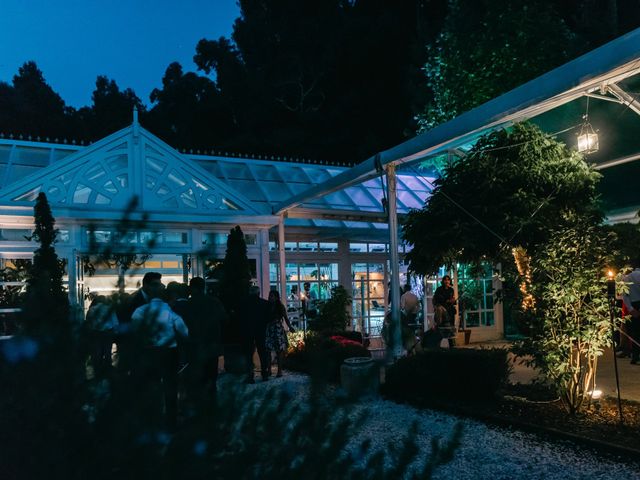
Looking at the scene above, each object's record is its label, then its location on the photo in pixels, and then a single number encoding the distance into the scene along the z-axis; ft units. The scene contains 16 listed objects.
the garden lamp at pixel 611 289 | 19.24
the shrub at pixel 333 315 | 39.22
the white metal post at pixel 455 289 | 40.14
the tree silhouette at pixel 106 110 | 104.32
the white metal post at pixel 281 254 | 40.93
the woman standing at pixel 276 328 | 32.09
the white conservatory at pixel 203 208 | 33.63
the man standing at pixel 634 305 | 32.63
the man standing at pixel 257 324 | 29.96
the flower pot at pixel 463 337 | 47.83
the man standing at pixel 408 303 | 36.06
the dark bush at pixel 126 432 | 4.86
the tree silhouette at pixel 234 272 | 35.63
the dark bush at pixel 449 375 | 23.25
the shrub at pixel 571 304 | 19.56
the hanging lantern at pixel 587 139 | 25.00
